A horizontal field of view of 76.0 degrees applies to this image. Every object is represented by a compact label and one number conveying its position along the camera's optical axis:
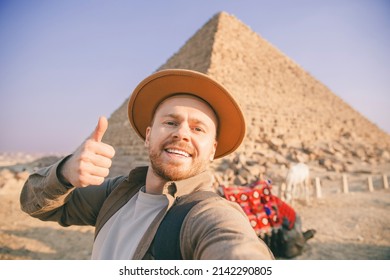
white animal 7.42
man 0.87
